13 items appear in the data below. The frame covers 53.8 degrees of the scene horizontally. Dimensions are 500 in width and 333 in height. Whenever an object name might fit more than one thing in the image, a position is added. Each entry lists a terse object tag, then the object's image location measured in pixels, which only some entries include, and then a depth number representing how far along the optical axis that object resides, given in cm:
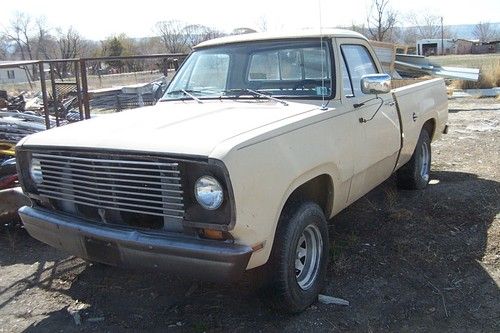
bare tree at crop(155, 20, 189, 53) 5603
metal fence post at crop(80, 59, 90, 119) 700
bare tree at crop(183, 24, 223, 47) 5509
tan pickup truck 280
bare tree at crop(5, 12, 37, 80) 6988
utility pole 7098
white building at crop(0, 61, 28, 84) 1714
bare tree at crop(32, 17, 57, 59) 6288
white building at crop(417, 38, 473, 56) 6789
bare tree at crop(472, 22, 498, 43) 9574
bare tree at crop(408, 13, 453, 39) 9107
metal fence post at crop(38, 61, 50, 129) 674
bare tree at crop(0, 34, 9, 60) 6539
